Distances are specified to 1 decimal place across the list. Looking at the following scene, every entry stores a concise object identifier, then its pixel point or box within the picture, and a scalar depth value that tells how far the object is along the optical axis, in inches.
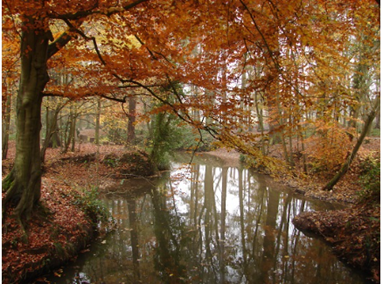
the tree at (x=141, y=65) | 161.3
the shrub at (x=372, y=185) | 252.7
